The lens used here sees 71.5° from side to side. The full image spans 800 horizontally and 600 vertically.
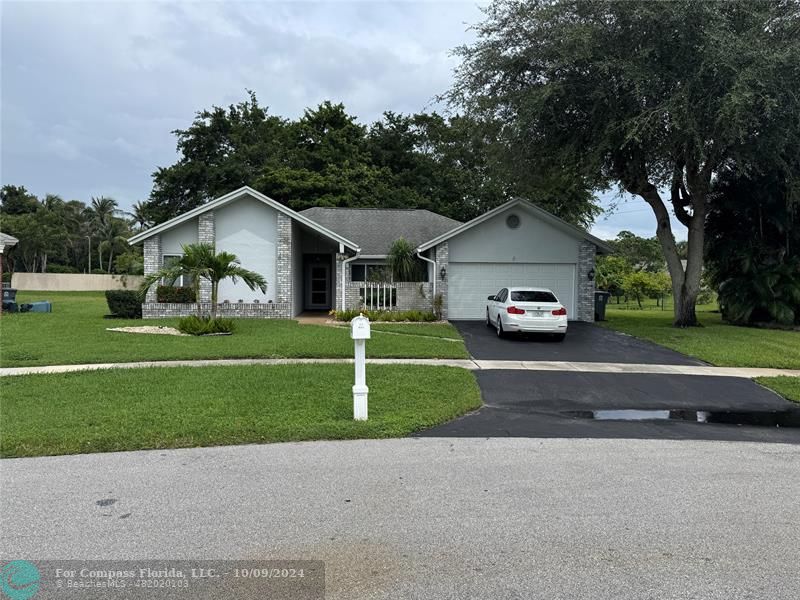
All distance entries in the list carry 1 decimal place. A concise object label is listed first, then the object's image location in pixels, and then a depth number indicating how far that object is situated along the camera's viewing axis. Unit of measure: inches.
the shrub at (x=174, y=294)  818.2
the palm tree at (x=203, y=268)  641.0
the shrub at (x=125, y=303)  820.6
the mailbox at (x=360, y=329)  284.2
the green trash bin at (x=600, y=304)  862.5
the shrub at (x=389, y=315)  800.3
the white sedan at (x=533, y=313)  611.5
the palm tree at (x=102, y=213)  2679.6
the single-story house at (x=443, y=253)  838.5
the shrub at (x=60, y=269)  2388.5
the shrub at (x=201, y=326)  635.2
